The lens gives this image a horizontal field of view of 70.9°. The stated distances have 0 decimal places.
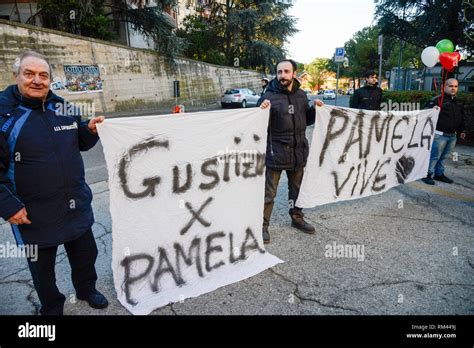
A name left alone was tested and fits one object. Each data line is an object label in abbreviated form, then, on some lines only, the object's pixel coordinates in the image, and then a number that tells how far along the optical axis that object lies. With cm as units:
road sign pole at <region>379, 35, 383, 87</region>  1020
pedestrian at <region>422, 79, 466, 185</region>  545
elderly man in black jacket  198
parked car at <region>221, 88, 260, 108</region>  2161
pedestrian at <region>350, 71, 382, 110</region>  576
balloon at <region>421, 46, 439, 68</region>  599
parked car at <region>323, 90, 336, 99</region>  4725
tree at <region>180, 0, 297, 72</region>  2725
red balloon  560
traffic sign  1222
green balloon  617
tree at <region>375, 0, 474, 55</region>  1545
